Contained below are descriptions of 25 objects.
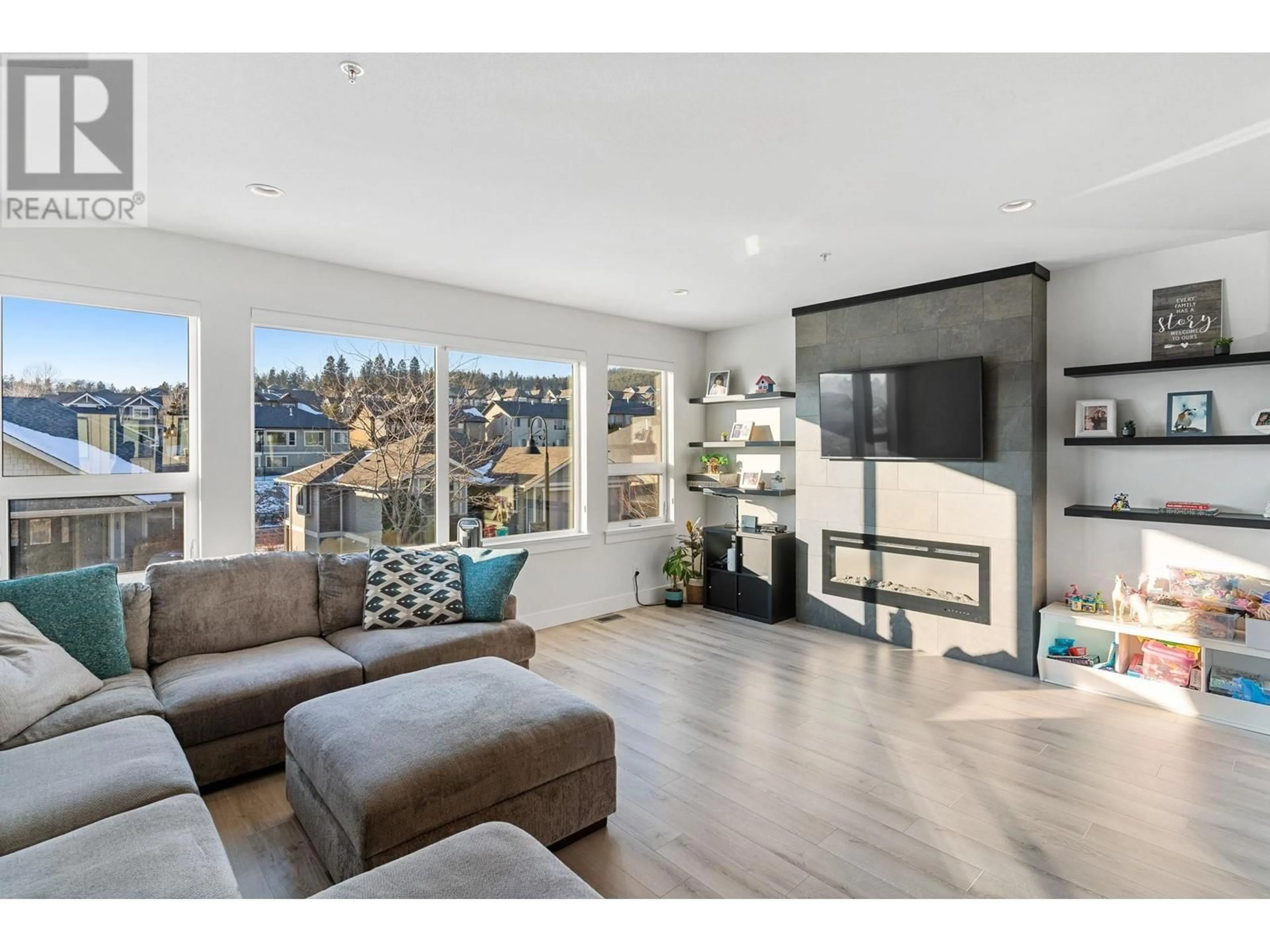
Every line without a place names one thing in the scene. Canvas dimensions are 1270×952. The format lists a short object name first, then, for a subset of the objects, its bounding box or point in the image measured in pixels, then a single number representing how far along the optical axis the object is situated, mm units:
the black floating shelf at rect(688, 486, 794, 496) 5316
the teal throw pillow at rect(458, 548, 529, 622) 3557
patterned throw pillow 3377
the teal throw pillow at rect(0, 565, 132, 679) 2518
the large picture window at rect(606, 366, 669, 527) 5605
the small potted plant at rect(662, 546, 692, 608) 5664
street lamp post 5121
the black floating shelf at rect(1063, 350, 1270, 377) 3271
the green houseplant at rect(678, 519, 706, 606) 5750
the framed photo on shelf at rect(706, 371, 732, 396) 5883
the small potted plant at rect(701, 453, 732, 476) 5879
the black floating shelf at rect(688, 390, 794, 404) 5363
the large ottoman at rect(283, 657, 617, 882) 1856
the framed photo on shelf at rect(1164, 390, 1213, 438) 3504
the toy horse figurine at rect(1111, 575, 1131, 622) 3660
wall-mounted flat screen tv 4125
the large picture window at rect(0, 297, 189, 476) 3020
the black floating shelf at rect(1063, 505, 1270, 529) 3262
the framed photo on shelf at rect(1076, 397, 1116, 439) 3750
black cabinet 5121
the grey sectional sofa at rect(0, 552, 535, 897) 1422
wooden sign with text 3506
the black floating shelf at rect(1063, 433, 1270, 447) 3283
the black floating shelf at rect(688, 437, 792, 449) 5418
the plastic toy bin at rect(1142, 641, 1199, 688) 3367
